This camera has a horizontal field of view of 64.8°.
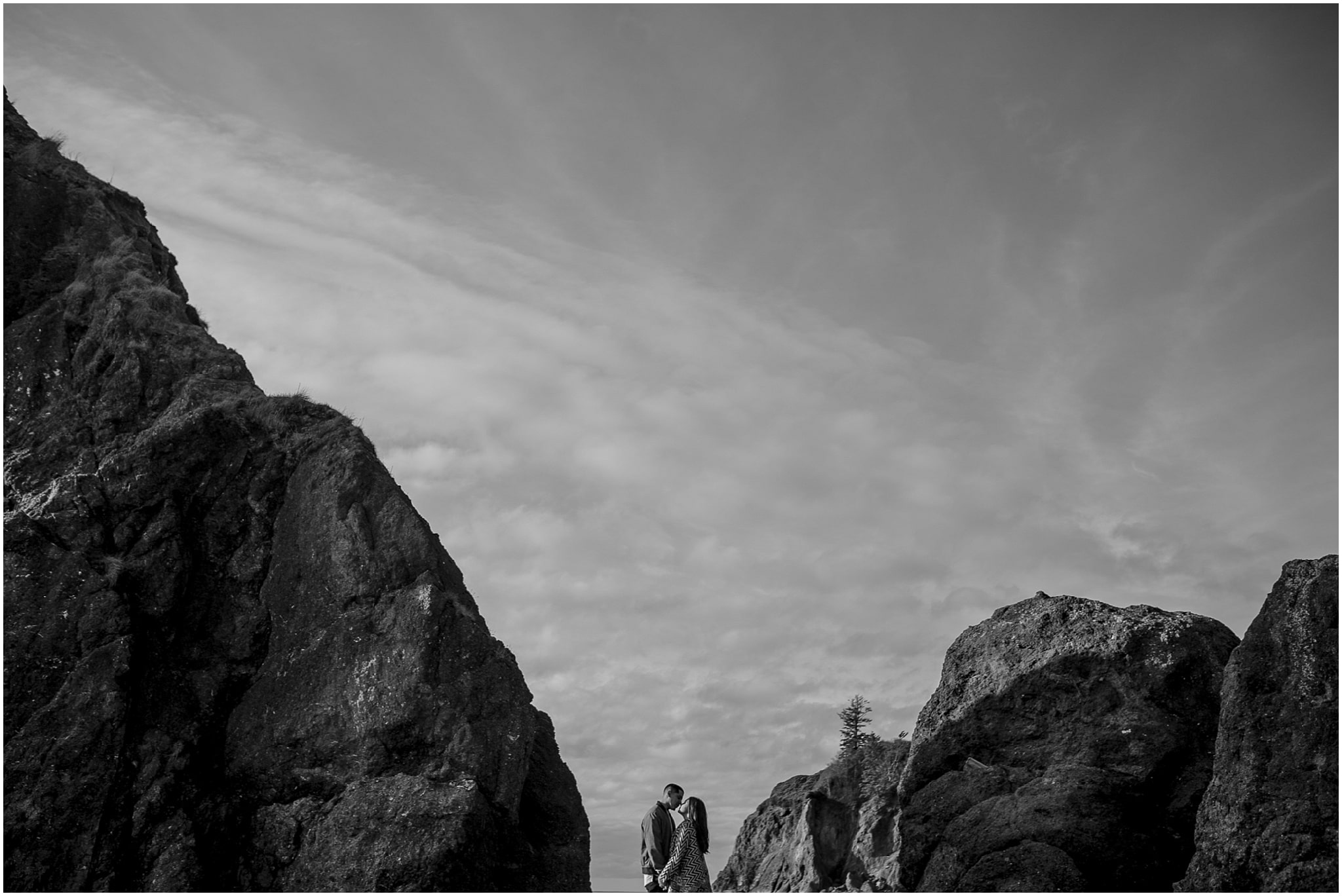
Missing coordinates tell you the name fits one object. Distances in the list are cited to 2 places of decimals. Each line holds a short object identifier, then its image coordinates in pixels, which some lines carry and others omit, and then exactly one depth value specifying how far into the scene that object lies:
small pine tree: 55.94
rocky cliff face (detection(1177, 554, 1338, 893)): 15.91
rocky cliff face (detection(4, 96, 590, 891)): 18.27
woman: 17.83
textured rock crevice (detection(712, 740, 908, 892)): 21.88
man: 18.22
